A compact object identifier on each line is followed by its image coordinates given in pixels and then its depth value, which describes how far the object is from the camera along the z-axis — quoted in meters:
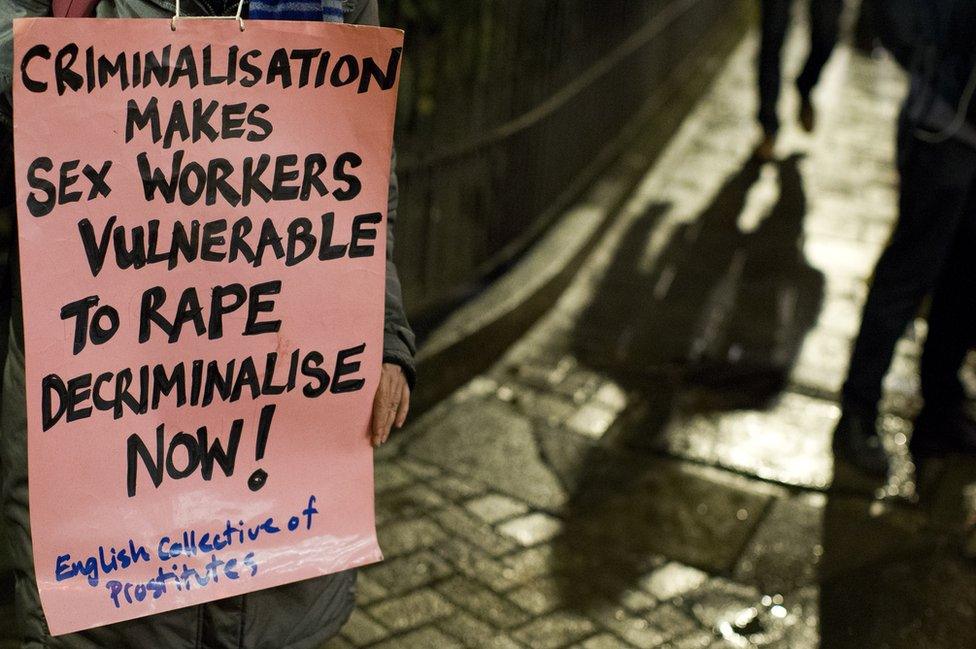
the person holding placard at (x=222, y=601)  2.01
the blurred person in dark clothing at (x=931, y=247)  3.71
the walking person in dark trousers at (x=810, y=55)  7.23
